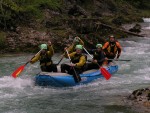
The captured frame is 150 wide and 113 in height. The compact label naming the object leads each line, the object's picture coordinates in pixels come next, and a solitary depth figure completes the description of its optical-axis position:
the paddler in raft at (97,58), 13.12
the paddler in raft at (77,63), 11.81
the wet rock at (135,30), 25.31
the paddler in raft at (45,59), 11.89
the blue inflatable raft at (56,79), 11.28
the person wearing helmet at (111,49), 14.30
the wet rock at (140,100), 9.07
